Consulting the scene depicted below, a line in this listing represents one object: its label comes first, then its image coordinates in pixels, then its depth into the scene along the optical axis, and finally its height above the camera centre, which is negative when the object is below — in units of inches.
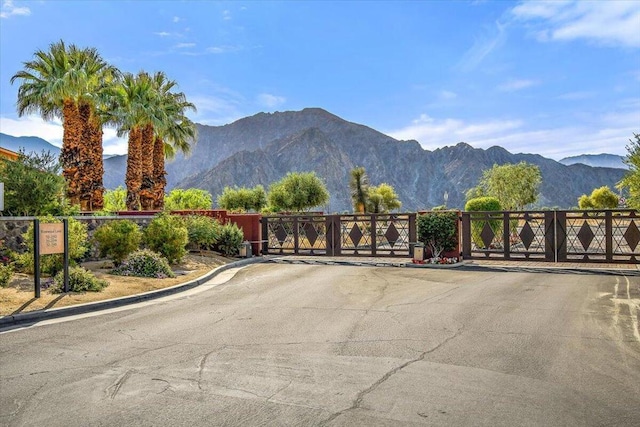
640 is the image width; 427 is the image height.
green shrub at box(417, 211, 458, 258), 797.9 -15.8
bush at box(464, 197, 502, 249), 914.1 +27.7
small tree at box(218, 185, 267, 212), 2513.5 +111.6
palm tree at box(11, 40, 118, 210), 1244.5 +303.7
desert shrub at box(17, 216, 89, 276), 531.5 -34.5
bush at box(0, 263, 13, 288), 480.1 -48.8
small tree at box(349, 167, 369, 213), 2662.4 +178.5
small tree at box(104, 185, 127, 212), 2034.0 +106.0
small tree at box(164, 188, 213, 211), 2143.2 +101.4
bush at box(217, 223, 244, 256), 885.8 -30.8
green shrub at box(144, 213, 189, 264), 713.0 -22.7
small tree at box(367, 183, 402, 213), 2792.8 +130.3
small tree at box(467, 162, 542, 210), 2466.8 +181.2
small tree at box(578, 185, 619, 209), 2380.7 +107.2
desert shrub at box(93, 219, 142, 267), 645.9 -20.4
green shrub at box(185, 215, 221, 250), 833.5 -13.3
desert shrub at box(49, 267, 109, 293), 484.4 -57.2
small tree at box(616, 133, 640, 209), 556.8 +50.5
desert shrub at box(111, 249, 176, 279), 597.9 -52.0
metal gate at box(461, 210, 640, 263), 724.7 -22.6
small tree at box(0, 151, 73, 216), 703.7 +46.8
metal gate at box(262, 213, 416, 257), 878.4 -21.7
